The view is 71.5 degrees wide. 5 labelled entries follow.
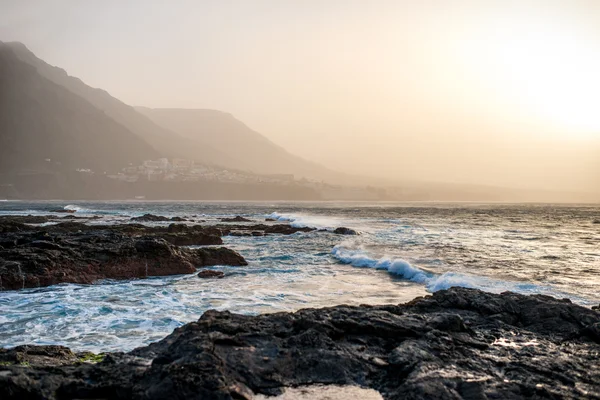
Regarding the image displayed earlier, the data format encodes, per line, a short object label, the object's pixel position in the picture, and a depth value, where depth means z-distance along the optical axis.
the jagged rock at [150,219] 47.31
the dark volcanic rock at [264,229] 35.72
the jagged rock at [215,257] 18.09
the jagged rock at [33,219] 40.42
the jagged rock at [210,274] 15.37
